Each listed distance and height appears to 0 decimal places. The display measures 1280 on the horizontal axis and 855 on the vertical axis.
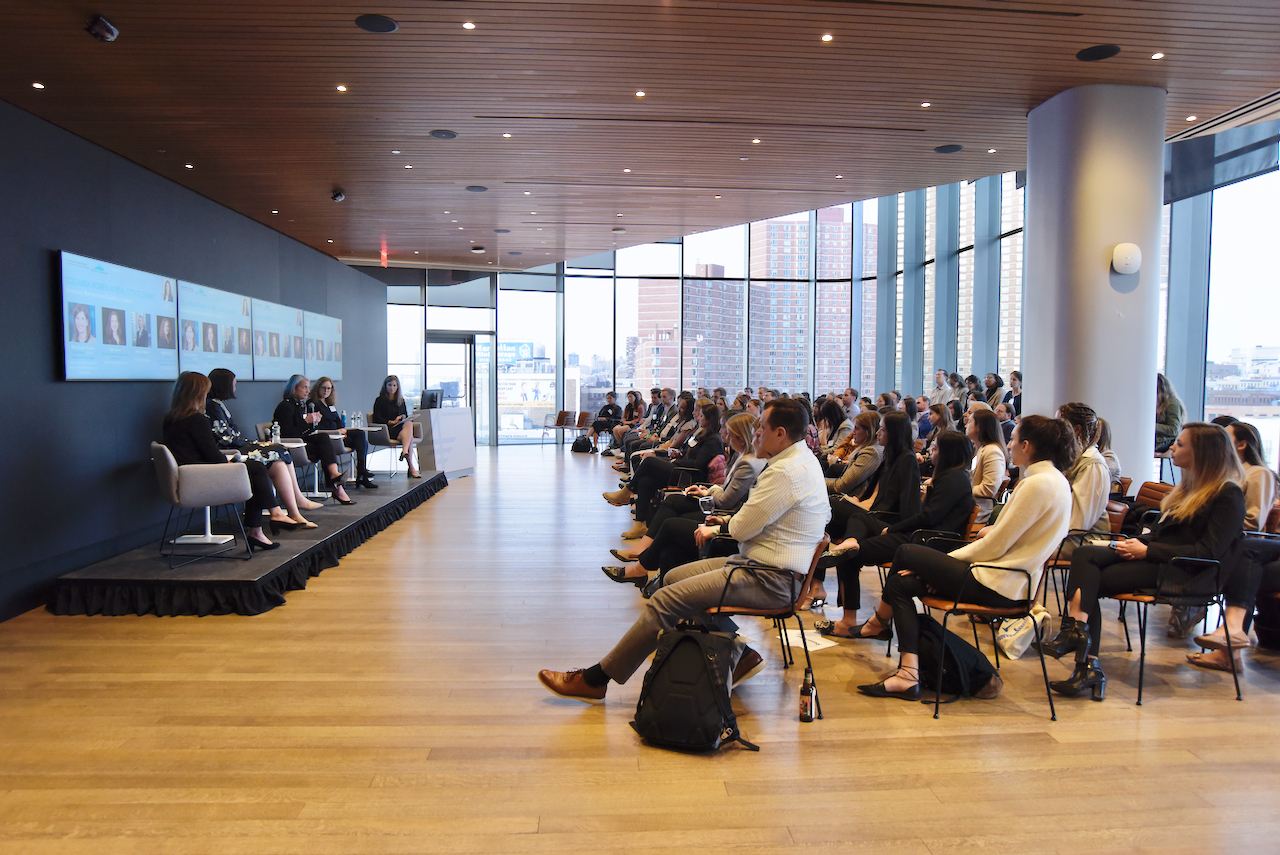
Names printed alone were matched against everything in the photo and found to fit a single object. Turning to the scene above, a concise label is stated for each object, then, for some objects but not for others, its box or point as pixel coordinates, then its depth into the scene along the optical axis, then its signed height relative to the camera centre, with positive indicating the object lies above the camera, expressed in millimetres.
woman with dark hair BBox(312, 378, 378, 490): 8836 -417
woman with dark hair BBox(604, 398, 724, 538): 6472 -684
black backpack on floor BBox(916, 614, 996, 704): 3555 -1247
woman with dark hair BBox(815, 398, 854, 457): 7059 -347
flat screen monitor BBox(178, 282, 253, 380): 7398 +604
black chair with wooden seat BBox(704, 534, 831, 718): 3326 -934
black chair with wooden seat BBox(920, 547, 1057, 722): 3355 -946
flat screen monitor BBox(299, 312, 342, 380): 11062 +645
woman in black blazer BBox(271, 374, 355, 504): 8242 -449
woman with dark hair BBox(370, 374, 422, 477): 10523 -354
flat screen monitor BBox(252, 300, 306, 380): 9250 +611
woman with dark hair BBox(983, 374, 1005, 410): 10469 +46
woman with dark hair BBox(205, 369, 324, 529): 6469 -490
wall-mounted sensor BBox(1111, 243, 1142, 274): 5887 +1009
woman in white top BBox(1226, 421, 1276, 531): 3955 -491
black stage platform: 4914 -1255
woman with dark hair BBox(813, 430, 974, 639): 4117 -638
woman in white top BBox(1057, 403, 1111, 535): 4137 -513
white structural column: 5836 +1068
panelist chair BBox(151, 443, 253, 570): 5363 -663
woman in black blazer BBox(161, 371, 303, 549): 5645 -275
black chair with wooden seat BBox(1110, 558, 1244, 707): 3504 -865
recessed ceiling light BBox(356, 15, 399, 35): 4383 +2077
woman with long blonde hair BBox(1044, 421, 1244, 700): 3461 -683
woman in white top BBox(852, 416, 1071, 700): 3355 -736
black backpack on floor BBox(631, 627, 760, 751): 2982 -1185
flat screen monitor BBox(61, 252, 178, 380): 5617 +524
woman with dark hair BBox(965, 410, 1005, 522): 4730 -392
